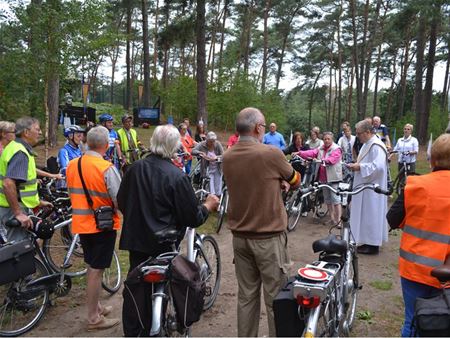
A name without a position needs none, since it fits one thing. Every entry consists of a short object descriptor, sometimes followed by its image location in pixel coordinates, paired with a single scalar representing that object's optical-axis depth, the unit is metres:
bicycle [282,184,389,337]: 2.47
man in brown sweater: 3.13
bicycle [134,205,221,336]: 2.71
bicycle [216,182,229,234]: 7.36
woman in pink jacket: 7.57
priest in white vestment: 5.91
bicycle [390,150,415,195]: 10.40
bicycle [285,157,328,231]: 8.26
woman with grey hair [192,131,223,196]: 7.86
